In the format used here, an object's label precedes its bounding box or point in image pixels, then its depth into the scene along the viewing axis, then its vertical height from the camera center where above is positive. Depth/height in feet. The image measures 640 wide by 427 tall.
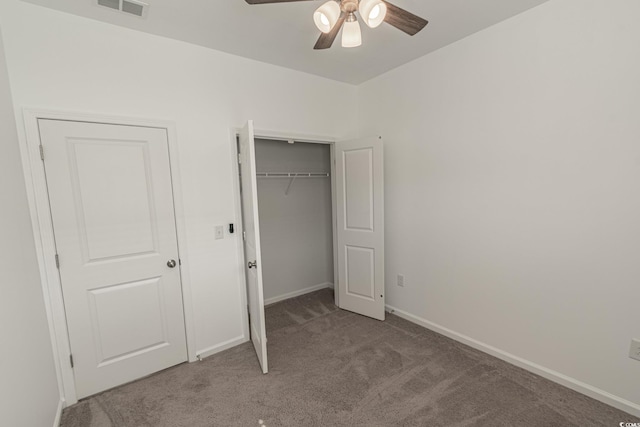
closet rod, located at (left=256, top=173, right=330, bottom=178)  11.18 +0.55
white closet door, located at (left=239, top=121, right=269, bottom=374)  6.94 -1.44
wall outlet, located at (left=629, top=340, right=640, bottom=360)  5.67 -3.55
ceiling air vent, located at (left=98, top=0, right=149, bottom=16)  5.81 +4.01
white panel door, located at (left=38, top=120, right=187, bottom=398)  6.31 -1.31
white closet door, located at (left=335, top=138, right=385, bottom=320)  9.75 -1.42
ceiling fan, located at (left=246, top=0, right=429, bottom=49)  4.47 +2.89
